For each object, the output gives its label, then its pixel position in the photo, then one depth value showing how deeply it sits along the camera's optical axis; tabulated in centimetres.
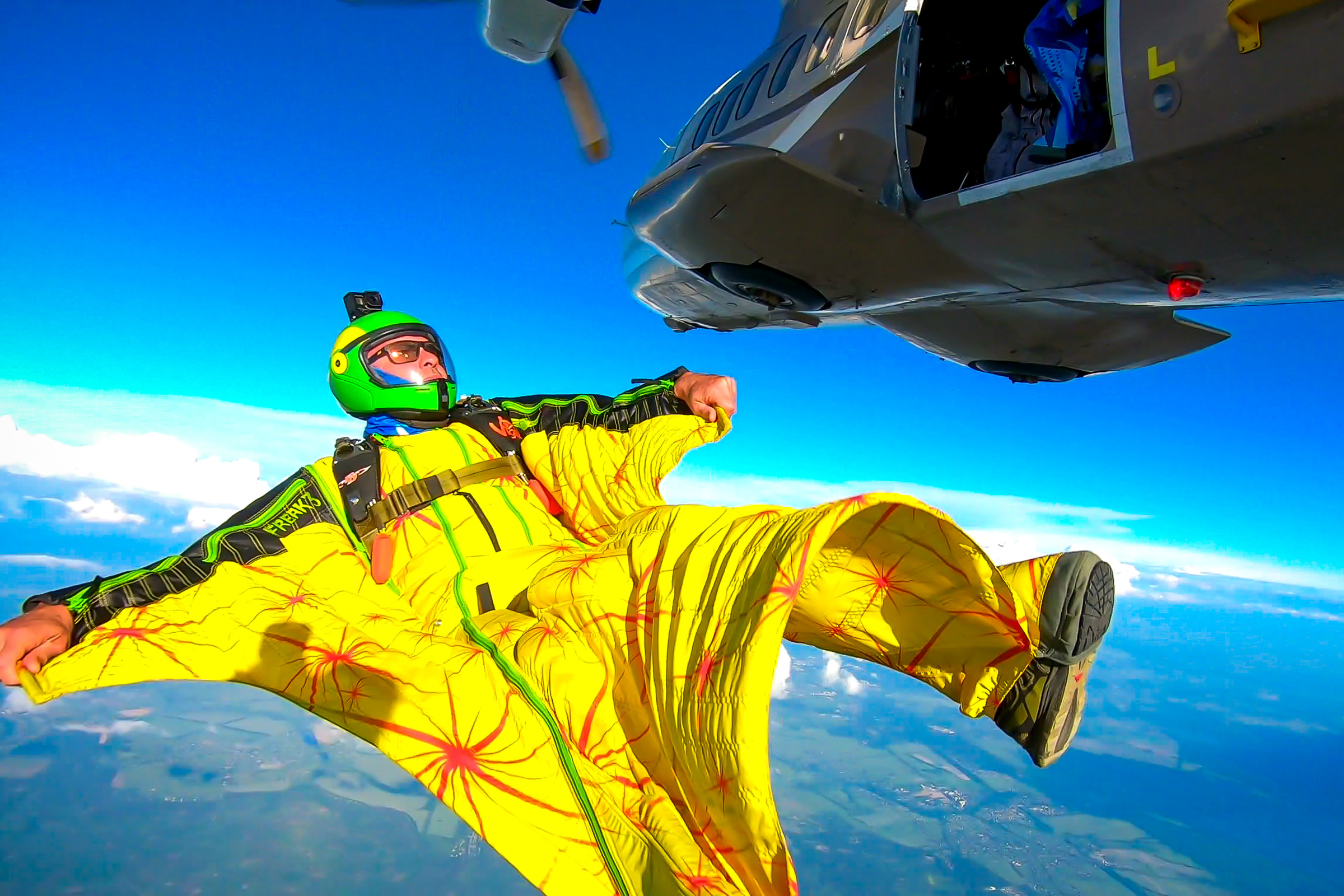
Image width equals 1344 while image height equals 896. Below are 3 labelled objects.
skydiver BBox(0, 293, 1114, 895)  197
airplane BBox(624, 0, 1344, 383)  236
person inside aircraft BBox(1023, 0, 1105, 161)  289
